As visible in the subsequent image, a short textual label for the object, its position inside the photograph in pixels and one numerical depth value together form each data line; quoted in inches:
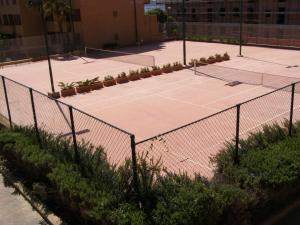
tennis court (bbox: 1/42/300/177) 397.0
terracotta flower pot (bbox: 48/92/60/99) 654.7
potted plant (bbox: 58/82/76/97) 668.4
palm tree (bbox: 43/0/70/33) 1175.9
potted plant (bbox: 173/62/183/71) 825.8
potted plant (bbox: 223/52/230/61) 922.5
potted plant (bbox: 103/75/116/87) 719.4
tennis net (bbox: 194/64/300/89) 670.8
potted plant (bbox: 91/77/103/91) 699.8
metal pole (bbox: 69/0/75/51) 1190.2
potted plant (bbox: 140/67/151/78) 774.3
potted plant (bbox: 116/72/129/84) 738.0
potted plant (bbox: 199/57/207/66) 870.9
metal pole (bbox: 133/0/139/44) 1335.8
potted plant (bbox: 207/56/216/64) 885.3
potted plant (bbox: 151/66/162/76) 790.5
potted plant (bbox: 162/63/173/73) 805.7
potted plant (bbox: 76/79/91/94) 684.1
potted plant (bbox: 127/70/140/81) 752.8
